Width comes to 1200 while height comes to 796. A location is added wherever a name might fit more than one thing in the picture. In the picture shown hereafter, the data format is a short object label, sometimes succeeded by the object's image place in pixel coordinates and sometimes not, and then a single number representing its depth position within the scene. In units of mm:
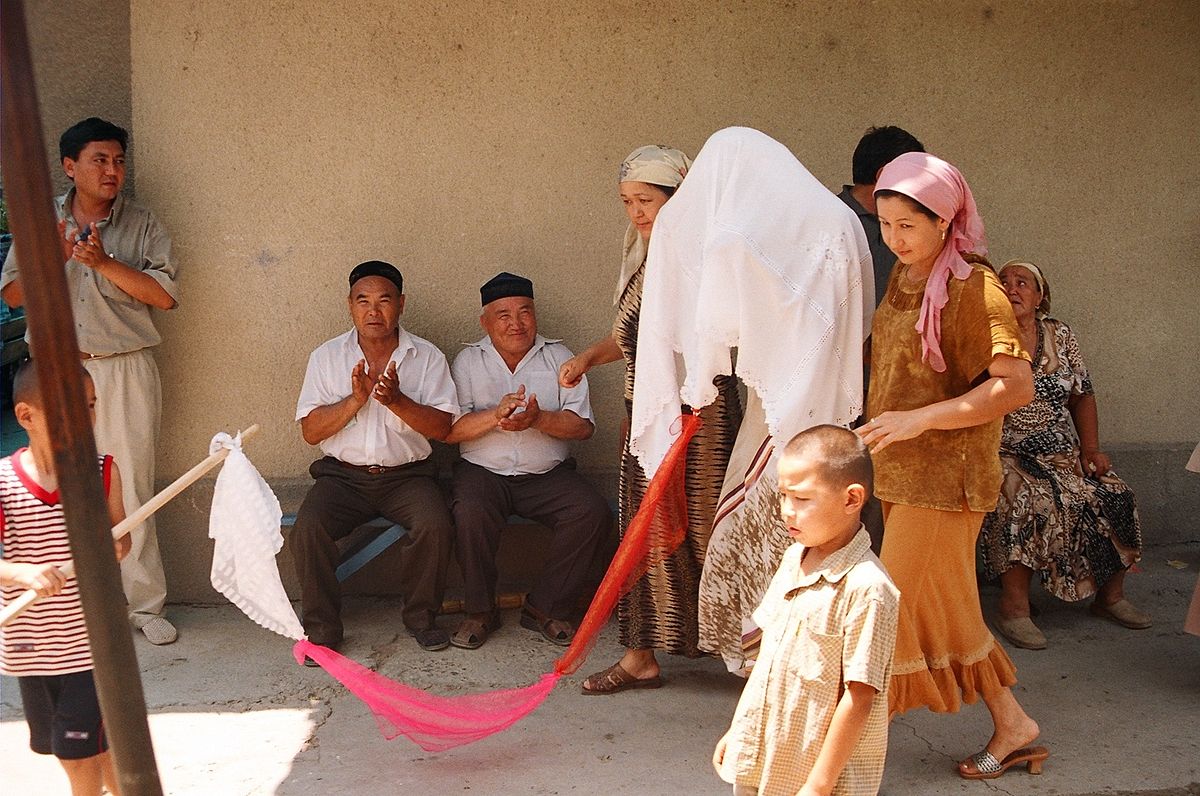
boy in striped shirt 3090
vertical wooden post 1939
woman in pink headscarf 3279
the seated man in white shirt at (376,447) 4879
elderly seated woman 4973
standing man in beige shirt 4867
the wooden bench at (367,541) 5023
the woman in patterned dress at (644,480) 4121
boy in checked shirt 2615
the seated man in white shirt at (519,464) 4980
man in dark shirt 4332
